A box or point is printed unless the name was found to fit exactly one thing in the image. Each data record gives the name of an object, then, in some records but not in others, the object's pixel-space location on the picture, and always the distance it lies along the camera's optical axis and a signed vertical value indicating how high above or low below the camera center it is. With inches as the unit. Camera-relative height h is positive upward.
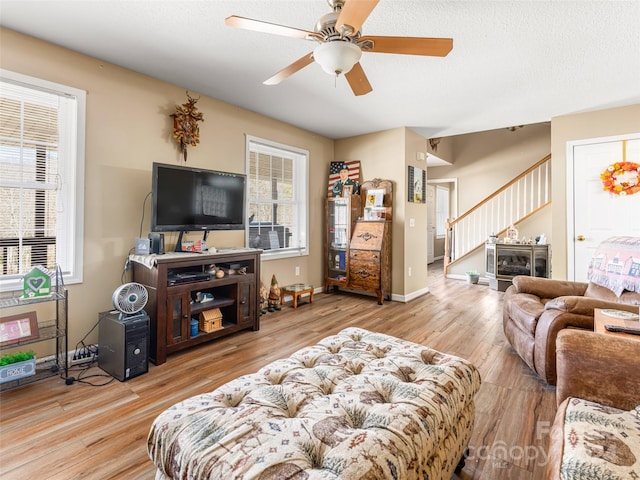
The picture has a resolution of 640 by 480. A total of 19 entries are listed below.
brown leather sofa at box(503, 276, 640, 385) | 81.8 -19.9
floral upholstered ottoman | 35.9 -24.4
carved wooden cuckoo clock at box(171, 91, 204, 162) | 126.0 +47.6
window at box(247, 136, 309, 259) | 166.7 +25.0
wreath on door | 146.3 +31.1
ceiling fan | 65.9 +44.4
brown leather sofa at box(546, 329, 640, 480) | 35.7 -24.0
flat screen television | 110.5 +16.3
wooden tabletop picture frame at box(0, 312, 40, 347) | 85.0 -24.6
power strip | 101.0 -37.6
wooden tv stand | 102.3 -19.9
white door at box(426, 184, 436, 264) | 342.3 +25.8
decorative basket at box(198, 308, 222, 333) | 118.2 -30.1
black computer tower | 90.7 -31.0
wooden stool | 169.8 -27.0
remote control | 56.7 -15.8
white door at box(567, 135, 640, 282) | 149.0 +20.4
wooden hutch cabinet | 179.6 +0.7
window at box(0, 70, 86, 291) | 93.9 +20.0
